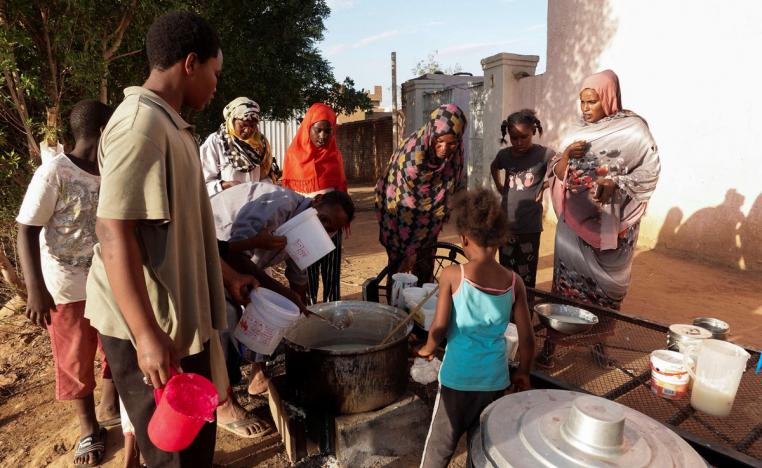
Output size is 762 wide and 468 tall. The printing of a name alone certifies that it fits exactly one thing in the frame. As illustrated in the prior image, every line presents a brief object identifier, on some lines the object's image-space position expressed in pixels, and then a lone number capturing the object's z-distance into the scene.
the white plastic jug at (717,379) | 1.73
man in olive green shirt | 1.20
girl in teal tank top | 1.82
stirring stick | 2.25
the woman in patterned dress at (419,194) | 3.56
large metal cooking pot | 2.15
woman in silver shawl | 3.02
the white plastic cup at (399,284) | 2.95
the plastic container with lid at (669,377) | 1.81
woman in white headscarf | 3.76
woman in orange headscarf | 4.17
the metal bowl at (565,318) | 2.25
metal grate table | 1.84
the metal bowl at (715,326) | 2.24
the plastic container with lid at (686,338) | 2.00
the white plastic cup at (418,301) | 2.56
